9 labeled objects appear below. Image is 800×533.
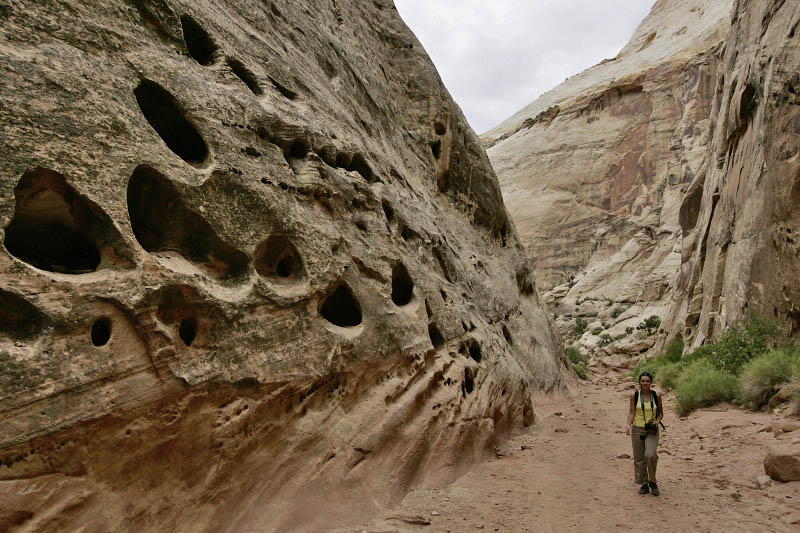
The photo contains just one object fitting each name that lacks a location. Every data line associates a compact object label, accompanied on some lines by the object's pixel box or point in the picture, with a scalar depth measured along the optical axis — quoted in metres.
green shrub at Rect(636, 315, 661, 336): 26.01
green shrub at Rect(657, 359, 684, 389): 13.66
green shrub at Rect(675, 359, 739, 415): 9.62
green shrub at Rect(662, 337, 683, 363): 17.14
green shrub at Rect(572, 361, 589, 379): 18.91
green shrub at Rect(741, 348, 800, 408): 8.30
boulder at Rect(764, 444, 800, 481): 5.32
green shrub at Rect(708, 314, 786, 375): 10.16
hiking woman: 5.85
